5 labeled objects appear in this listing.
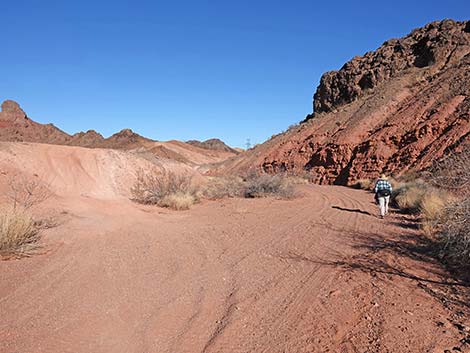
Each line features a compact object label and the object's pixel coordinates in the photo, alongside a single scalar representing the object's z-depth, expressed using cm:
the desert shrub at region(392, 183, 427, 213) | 1241
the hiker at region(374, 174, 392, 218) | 1119
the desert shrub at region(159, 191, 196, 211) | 1353
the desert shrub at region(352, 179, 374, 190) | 2298
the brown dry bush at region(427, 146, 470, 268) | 602
